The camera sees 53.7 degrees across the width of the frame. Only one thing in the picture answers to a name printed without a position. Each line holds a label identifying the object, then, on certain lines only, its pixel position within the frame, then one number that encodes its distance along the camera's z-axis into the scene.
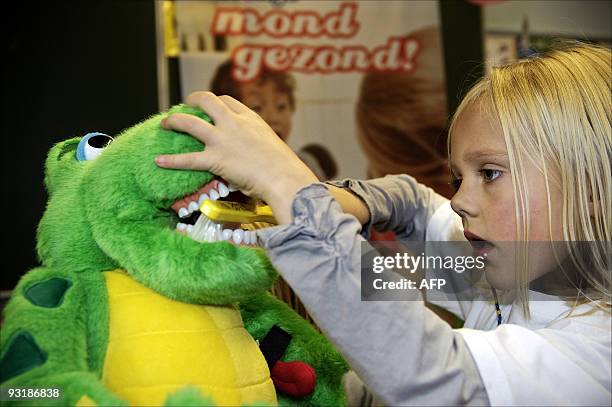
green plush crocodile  0.49
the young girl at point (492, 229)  0.51
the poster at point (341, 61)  2.20
